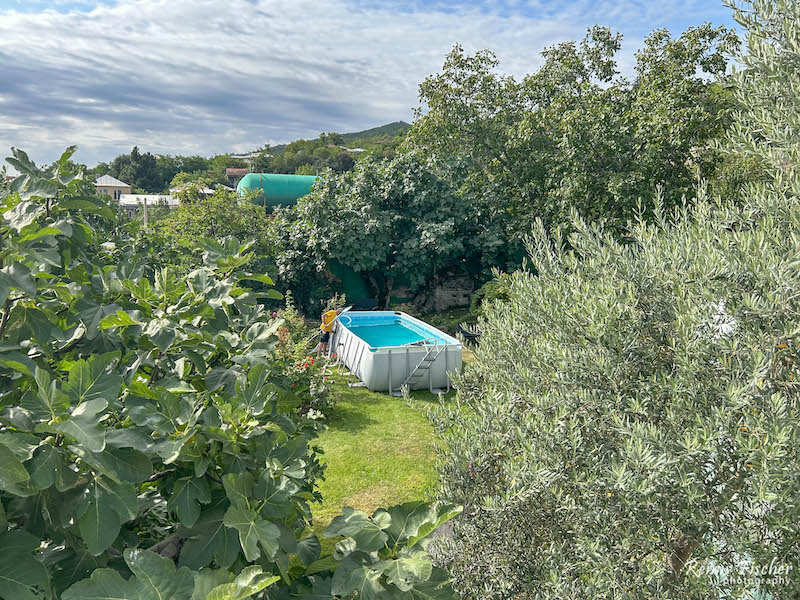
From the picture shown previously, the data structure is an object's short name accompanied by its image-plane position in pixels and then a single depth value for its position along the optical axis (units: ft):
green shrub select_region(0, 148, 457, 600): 4.30
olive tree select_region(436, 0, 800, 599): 7.68
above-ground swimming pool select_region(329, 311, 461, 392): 35.99
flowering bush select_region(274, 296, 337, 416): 30.41
